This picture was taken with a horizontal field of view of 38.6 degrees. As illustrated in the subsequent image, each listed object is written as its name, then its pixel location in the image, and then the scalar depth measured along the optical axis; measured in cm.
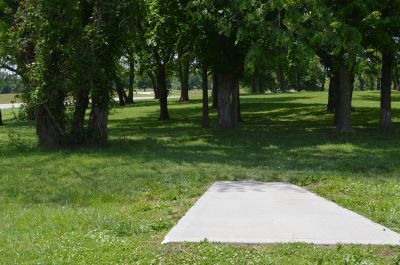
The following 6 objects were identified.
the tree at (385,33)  1807
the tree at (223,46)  1867
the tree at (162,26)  2202
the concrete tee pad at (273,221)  592
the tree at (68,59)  1572
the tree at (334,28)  1652
